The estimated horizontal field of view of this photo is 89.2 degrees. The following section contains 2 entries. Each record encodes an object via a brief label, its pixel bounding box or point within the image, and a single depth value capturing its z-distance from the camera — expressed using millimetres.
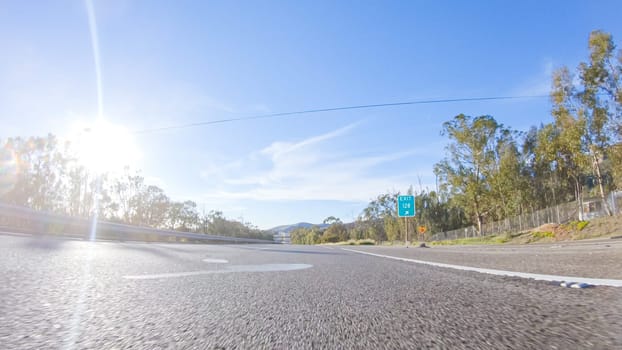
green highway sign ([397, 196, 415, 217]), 30859
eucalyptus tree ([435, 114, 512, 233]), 33656
